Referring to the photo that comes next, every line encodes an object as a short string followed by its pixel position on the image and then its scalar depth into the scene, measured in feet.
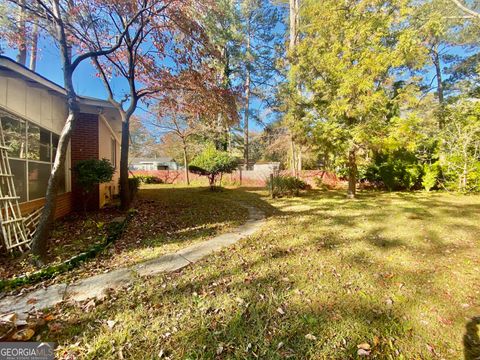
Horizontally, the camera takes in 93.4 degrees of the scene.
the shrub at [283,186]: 36.65
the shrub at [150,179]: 69.22
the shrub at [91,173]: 19.84
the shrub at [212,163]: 41.81
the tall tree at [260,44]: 57.52
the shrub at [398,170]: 41.29
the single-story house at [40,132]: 13.66
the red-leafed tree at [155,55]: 18.39
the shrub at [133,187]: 29.64
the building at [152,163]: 134.41
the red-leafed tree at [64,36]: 12.02
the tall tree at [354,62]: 26.35
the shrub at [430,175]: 38.81
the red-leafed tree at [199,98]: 22.50
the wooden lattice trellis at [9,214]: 12.01
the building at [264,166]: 55.82
